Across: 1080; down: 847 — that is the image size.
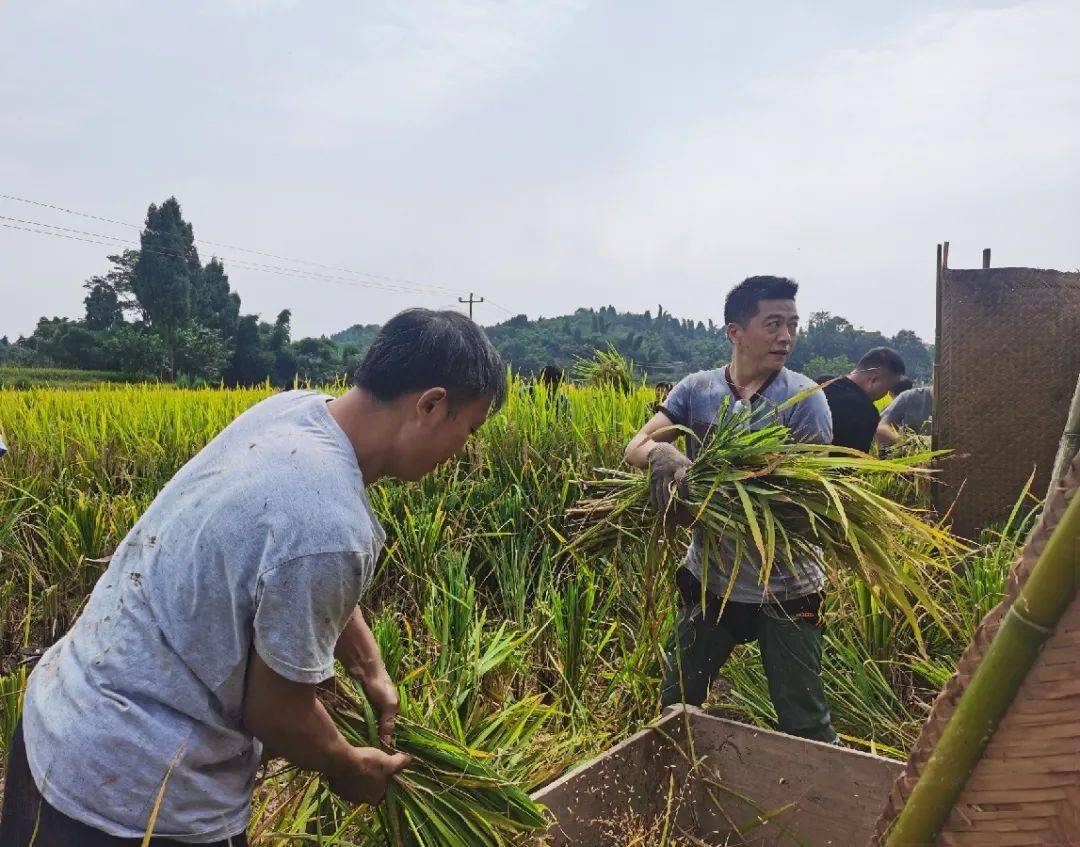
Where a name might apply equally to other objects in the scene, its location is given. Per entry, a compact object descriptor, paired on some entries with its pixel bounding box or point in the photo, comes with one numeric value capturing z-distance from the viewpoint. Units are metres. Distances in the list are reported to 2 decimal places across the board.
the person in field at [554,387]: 5.22
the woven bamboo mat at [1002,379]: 4.22
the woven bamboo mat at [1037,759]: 0.46
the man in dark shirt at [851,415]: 3.35
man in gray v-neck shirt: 2.29
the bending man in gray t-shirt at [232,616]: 1.13
